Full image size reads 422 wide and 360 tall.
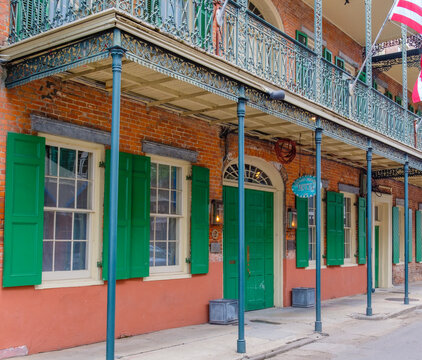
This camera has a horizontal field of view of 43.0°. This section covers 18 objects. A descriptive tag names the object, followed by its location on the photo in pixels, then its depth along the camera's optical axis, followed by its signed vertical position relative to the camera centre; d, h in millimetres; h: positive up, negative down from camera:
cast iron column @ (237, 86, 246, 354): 7497 +135
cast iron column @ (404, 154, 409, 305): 13227 +131
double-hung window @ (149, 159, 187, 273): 9211 +160
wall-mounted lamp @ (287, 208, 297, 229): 12312 +203
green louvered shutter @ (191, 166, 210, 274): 9633 +102
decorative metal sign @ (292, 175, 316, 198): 10734 +827
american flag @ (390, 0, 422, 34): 10820 +4374
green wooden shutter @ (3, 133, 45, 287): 6852 +177
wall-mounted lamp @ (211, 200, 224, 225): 10109 +264
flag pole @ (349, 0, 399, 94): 11438 +3019
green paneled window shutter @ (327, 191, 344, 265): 14000 -16
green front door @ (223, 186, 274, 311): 10852 -445
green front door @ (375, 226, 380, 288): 17422 -747
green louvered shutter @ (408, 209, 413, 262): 19578 -322
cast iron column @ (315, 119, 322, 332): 9344 +40
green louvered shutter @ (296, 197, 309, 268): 12625 -178
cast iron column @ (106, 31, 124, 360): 5637 +383
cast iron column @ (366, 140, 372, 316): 11367 -69
